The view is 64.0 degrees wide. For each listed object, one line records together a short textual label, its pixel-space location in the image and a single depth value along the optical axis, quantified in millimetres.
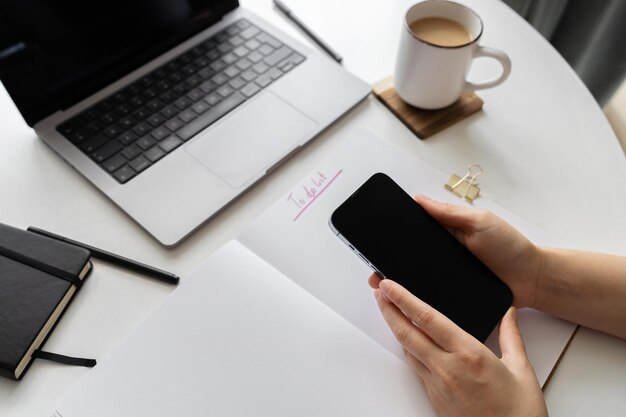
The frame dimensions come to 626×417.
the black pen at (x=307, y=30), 759
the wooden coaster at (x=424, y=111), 686
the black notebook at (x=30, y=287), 466
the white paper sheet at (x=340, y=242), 520
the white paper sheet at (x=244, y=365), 456
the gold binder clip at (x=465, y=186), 611
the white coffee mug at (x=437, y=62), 618
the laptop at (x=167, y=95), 587
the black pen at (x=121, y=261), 539
